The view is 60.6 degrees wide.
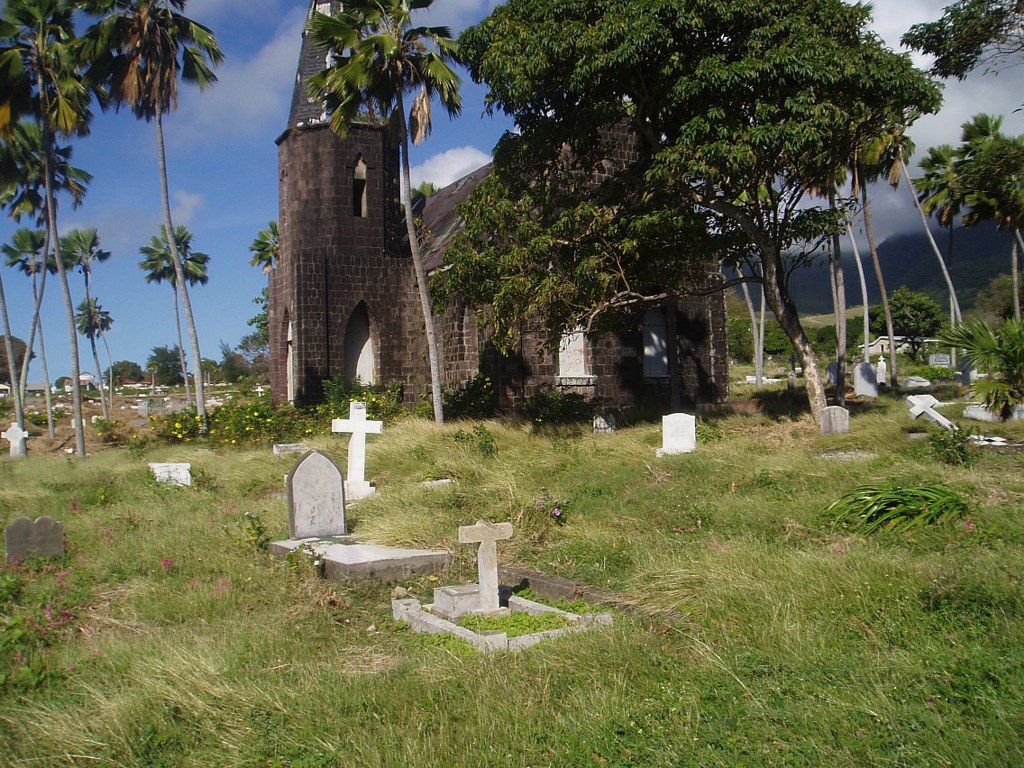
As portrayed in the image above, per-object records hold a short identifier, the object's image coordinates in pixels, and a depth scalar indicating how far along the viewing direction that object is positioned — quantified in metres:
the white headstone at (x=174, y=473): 16.25
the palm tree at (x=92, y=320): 68.39
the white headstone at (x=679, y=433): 15.50
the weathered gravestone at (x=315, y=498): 11.28
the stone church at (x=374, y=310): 24.11
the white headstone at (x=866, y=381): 24.22
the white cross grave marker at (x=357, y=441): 14.83
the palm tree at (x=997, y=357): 14.29
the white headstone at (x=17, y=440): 28.09
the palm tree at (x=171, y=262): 57.22
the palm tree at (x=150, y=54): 23.28
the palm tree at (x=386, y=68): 18.95
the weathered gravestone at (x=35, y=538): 10.30
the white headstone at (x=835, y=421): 16.05
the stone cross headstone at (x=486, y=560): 7.88
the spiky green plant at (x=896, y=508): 8.15
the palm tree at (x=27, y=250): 45.66
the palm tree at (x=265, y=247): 46.84
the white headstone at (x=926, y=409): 14.89
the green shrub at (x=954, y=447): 11.70
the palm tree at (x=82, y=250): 54.66
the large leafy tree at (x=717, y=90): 14.83
